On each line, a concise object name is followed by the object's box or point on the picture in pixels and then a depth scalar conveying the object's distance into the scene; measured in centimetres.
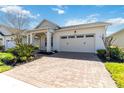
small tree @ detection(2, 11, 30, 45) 1111
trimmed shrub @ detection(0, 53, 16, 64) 613
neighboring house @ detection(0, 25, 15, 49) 1333
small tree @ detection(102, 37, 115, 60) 687
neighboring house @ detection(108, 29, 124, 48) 1133
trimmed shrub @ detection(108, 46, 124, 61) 656
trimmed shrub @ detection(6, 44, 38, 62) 679
